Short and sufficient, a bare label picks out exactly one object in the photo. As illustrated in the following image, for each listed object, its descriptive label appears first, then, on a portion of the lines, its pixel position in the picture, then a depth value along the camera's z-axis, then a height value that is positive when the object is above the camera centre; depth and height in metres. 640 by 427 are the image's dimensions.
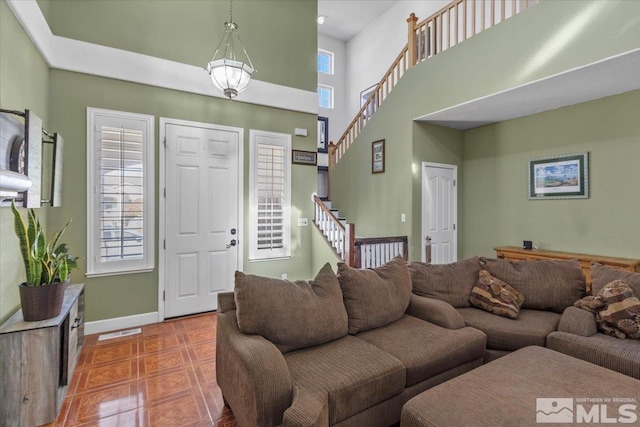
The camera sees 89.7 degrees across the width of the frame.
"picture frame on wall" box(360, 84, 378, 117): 7.64 +3.01
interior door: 5.15 +0.11
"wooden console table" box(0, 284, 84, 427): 1.96 -0.96
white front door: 3.87 +0.03
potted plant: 2.10 -0.40
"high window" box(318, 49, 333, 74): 8.18 +4.02
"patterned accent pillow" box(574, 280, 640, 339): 2.24 -0.67
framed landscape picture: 4.16 +0.56
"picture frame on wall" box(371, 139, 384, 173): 5.57 +1.08
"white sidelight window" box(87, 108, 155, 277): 3.45 +0.28
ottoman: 1.39 -0.85
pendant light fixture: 3.20 +1.44
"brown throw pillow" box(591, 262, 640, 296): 2.47 -0.48
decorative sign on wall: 4.78 +0.91
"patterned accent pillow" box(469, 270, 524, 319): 2.67 -0.68
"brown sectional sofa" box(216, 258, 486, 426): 1.58 -0.82
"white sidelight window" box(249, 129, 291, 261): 4.43 +0.31
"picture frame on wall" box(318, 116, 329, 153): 7.88 +2.10
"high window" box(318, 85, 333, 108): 8.17 +3.12
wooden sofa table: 3.60 -0.49
